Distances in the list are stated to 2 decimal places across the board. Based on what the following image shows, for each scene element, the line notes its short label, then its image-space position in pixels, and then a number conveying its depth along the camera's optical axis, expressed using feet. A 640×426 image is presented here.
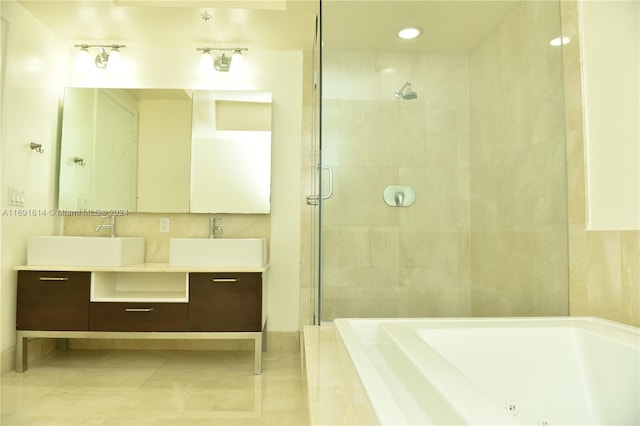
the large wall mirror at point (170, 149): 9.57
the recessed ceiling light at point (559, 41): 5.68
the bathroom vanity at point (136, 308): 7.84
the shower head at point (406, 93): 7.14
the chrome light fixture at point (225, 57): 9.77
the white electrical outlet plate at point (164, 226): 9.73
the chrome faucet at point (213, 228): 9.52
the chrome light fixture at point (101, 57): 9.62
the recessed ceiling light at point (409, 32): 7.09
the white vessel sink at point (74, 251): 8.09
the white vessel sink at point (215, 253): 8.29
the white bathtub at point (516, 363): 3.13
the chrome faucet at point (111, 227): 9.35
